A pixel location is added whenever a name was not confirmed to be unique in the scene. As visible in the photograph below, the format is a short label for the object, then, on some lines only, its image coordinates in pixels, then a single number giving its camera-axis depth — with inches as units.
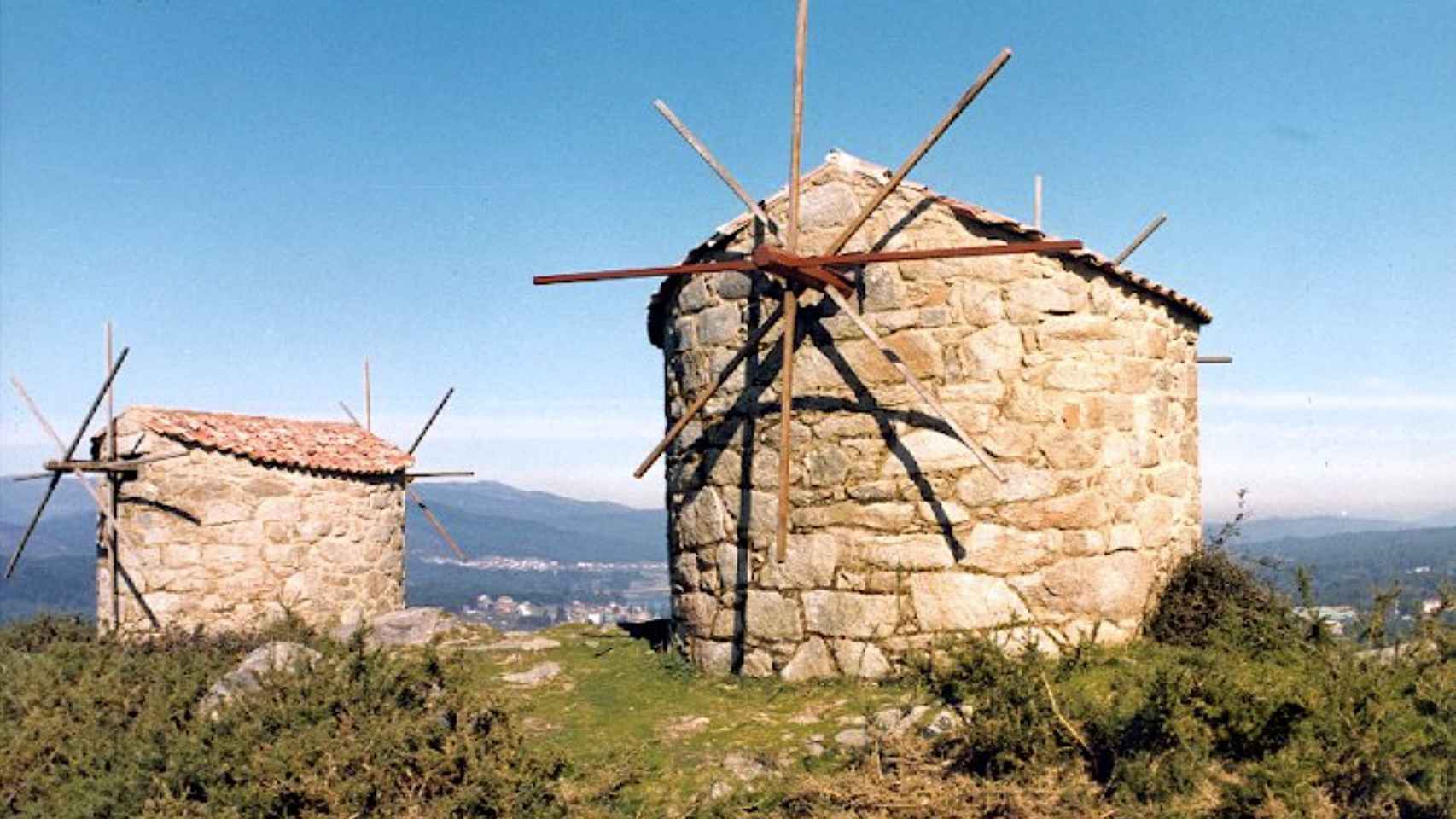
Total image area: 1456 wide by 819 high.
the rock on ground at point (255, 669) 301.9
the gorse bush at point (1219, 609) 301.7
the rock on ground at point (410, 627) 515.2
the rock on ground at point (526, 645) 431.2
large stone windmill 306.8
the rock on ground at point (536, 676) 367.9
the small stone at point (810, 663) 319.3
